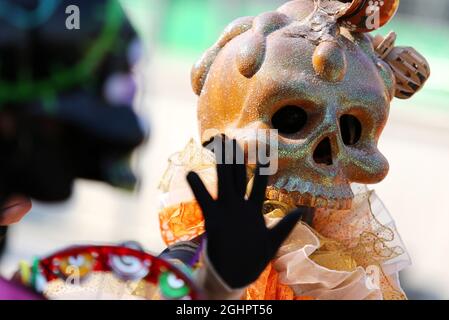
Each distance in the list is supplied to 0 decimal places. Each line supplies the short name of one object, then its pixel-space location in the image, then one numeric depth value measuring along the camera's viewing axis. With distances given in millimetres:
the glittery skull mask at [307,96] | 2158
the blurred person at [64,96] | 1759
